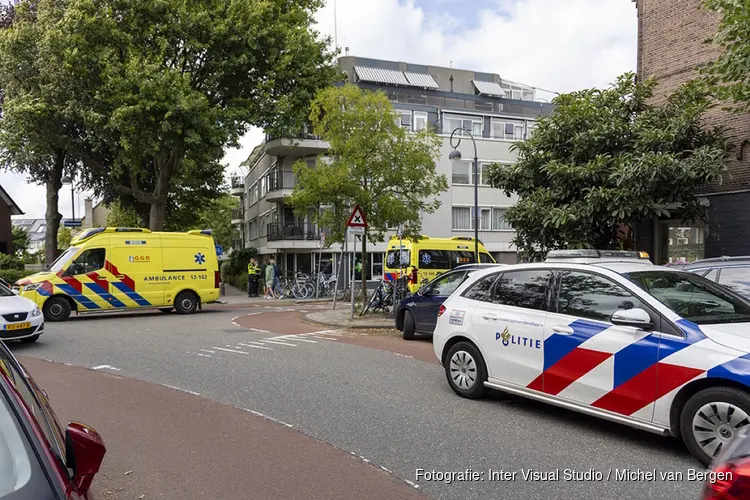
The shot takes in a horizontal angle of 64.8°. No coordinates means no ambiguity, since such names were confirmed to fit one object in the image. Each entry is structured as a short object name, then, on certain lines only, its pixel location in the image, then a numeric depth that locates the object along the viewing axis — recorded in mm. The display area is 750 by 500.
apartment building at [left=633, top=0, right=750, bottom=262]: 13375
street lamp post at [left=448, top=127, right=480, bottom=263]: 17875
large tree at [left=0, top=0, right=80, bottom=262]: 21750
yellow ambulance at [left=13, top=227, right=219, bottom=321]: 16078
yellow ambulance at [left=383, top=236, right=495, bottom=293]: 18891
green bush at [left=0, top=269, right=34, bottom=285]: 25984
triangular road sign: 14930
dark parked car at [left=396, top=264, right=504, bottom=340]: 11750
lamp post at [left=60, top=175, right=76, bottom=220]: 29434
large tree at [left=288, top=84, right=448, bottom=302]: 16078
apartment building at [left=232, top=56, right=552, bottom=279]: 32156
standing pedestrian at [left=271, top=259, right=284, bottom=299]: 27266
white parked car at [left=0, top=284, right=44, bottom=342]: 10422
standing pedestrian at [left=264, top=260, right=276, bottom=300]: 27172
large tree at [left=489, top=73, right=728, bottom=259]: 11578
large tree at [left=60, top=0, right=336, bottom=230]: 20953
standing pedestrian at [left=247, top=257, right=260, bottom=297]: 28414
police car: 4562
